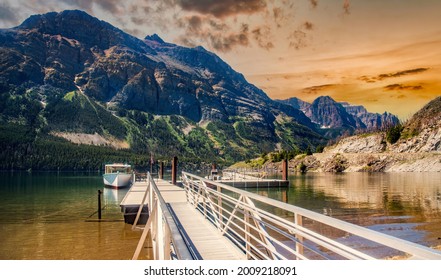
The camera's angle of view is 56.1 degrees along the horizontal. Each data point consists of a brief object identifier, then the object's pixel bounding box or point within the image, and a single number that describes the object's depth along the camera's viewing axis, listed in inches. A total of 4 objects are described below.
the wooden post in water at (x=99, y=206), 916.6
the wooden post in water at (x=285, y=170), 1860.2
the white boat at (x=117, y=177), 2151.5
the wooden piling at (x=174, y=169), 1342.9
